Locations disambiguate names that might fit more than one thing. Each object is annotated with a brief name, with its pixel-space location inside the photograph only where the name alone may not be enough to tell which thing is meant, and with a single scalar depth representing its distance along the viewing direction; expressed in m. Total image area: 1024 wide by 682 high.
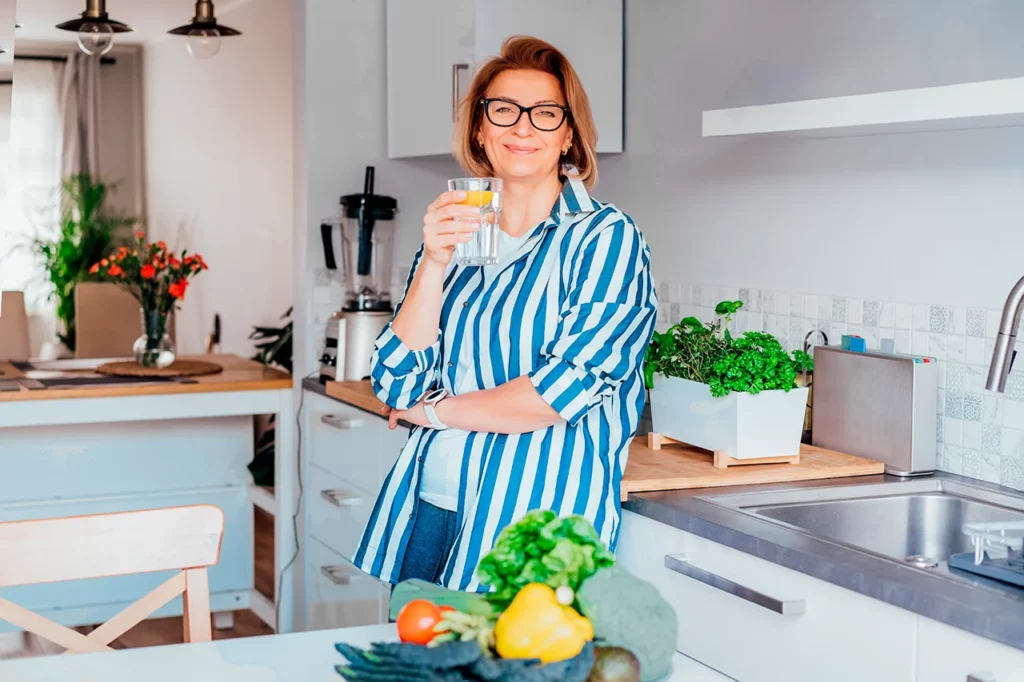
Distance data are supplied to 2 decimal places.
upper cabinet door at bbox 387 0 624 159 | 3.04
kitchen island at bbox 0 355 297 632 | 3.71
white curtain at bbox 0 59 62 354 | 8.61
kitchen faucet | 1.76
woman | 1.93
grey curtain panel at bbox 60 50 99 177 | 8.77
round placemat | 4.00
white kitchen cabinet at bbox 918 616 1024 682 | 1.37
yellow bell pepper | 0.96
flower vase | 4.10
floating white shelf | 1.72
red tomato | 1.03
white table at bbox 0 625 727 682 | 1.32
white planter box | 2.19
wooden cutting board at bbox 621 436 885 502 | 2.09
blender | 3.51
